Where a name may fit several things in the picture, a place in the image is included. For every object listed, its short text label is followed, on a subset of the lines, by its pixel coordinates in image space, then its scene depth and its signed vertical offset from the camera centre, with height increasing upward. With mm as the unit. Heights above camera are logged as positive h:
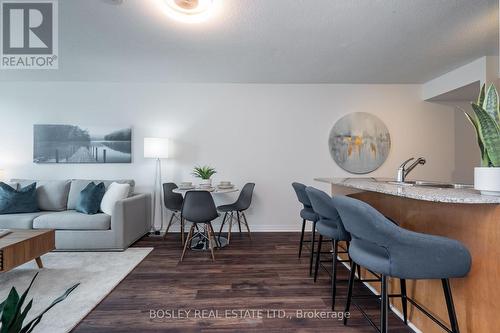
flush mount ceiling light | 1910 +1371
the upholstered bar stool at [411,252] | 1054 -407
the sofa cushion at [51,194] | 3219 -391
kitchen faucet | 1990 -57
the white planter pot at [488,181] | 1050 -73
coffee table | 1937 -746
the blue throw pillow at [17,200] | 2936 -436
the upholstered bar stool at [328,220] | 1709 -432
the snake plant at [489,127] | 1098 +187
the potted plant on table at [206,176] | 3162 -137
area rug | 1678 -1081
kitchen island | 1075 -416
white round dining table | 2906 -1060
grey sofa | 2805 -733
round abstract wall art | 3816 +363
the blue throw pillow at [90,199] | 2955 -430
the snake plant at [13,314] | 678 -455
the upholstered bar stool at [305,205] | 2368 -428
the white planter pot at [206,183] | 3146 -237
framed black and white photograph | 3688 +382
